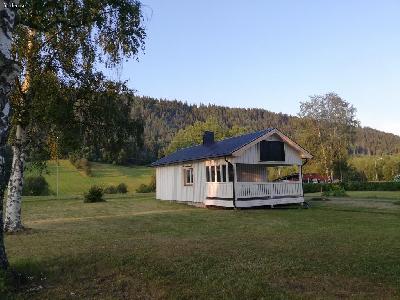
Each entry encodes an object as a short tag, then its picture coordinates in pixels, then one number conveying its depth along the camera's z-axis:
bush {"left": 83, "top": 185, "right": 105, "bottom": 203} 35.41
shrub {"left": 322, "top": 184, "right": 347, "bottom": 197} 39.66
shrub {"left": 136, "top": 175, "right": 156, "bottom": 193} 60.02
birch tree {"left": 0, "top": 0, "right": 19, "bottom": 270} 7.29
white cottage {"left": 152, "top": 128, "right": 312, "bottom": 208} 25.55
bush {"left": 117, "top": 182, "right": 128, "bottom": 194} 58.62
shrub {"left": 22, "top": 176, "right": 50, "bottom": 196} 52.96
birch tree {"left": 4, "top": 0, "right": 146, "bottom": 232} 13.45
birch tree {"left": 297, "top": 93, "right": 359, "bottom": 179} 64.88
